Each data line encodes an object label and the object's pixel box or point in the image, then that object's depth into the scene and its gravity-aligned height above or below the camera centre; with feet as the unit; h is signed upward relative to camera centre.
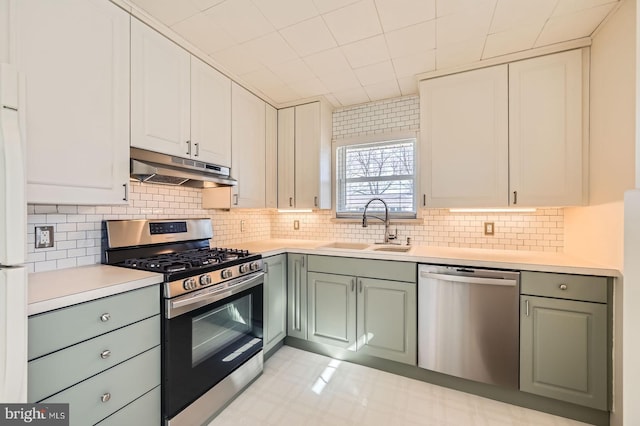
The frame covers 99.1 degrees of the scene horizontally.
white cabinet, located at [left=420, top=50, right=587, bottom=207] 6.46 +1.98
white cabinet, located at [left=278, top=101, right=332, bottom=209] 9.55 +1.98
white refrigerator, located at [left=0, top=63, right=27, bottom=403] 2.68 -0.36
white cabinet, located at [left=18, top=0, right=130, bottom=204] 4.07 +1.87
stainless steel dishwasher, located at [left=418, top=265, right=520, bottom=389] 6.07 -2.62
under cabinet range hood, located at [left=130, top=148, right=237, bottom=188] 5.43 +0.90
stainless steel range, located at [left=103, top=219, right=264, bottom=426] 4.85 -2.07
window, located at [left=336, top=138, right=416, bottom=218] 9.46 +1.25
